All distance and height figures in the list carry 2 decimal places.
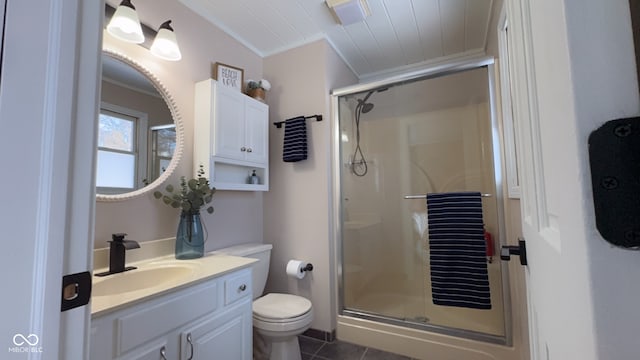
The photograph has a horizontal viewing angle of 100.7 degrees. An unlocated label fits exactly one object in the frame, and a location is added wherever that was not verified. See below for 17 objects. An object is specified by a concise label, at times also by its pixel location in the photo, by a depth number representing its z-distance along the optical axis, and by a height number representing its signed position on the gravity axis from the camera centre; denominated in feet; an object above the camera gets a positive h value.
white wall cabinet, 5.61 +1.48
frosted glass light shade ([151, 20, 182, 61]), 4.87 +2.93
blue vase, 4.89 -0.65
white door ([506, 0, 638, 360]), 0.78 +0.21
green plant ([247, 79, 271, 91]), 6.84 +3.03
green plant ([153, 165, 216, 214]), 4.88 +0.13
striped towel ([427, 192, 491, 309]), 5.35 -1.17
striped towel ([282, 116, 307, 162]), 6.89 +1.56
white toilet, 5.04 -2.26
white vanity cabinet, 2.85 -1.56
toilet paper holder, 6.68 -1.72
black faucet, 3.99 -0.76
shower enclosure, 6.48 +0.51
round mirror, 4.42 +1.32
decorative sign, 6.25 +3.06
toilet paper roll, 6.52 -1.70
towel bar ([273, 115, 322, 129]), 7.01 +2.17
